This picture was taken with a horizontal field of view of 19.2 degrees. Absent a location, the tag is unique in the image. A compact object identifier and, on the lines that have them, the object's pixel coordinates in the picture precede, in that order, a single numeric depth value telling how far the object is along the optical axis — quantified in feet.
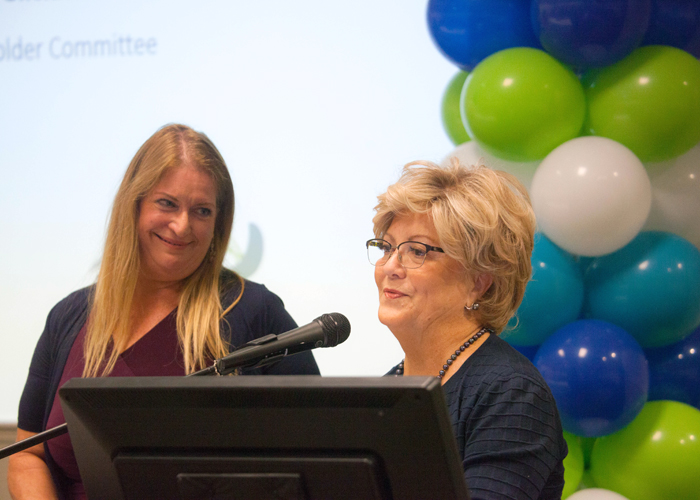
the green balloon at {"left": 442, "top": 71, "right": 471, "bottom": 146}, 11.58
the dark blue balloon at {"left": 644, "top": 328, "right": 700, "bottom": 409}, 10.98
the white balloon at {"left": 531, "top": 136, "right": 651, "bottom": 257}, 10.60
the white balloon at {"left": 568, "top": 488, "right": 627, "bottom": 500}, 10.82
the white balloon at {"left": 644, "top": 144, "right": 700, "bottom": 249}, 10.94
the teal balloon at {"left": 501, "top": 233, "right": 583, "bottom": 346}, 10.87
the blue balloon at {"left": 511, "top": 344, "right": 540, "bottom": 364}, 11.27
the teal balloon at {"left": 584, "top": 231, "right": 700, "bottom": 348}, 10.71
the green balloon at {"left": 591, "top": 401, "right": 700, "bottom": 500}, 10.72
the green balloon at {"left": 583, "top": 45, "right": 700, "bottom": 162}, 10.64
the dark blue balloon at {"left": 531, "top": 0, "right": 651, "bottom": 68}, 10.62
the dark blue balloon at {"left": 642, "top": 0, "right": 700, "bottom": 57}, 10.82
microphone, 8.73
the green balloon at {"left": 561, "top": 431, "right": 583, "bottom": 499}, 11.08
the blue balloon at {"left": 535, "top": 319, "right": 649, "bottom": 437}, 10.64
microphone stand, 8.58
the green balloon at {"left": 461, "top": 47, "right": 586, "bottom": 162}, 10.81
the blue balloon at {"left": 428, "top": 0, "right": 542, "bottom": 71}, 11.13
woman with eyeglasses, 9.27
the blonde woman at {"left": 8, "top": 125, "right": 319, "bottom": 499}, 10.35
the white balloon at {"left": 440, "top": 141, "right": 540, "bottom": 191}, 11.16
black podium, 7.94
